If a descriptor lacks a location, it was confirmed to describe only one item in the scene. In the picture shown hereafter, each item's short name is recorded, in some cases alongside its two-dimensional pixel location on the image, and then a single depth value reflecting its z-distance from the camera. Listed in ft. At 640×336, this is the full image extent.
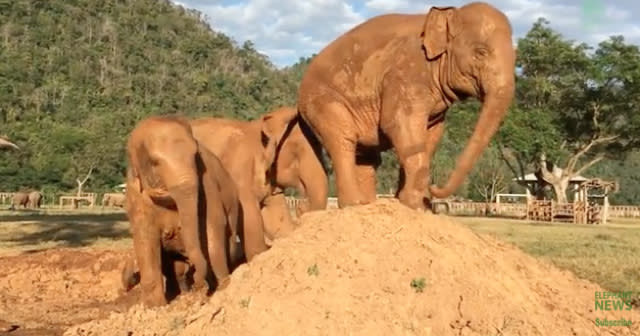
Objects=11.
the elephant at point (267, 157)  33.09
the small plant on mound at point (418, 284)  19.40
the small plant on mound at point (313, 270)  19.86
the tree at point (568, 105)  137.80
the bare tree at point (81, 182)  183.52
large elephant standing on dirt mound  24.29
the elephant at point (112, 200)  159.84
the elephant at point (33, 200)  146.30
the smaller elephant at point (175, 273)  32.14
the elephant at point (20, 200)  143.98
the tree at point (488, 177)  207.51
